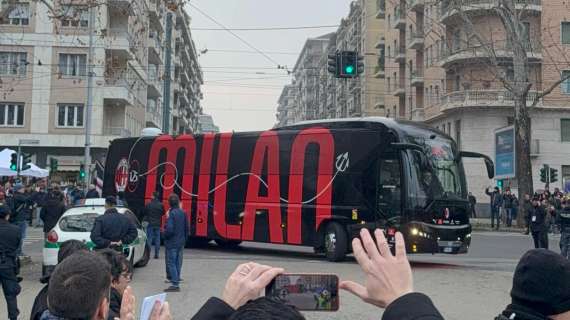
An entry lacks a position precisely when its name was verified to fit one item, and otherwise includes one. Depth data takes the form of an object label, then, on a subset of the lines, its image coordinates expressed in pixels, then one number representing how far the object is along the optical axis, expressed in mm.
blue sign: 31312
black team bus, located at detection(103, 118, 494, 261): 15359
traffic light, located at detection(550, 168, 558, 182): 32312
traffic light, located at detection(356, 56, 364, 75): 19367
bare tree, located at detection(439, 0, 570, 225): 26609
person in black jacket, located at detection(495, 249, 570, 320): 2477
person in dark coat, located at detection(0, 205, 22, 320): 8008
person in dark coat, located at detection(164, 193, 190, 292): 11656
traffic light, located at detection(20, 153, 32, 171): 27578
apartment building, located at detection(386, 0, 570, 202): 40688
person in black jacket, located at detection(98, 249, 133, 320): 4454
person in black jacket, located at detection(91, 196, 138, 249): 10633
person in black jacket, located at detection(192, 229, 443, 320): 1912
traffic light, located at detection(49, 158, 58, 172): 31648
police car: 12355
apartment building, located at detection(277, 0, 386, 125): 68312
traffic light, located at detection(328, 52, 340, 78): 19250
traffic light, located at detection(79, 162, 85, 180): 34009
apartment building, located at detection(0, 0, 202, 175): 41625
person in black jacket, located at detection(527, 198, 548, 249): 18234
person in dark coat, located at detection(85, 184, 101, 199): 24562
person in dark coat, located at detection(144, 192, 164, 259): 17234
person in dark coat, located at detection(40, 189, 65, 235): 17016
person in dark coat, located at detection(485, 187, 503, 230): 31281
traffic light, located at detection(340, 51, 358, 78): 19047
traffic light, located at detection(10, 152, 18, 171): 27328
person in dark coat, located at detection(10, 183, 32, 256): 15375
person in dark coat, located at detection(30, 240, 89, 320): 3860
